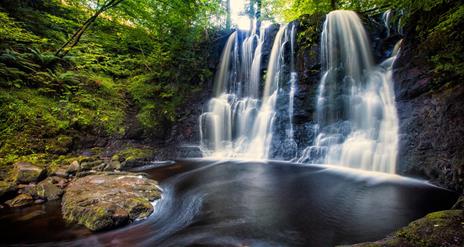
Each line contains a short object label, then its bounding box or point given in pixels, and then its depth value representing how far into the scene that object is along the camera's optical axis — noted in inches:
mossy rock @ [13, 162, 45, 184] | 206.2
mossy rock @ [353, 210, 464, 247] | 83.3
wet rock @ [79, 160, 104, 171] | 260.5
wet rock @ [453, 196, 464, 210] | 112.5
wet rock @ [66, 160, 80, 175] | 242.0
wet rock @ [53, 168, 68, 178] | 230.0
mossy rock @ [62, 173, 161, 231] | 143.9
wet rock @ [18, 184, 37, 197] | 196.1
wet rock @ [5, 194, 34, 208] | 182.7
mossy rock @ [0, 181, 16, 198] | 187.0
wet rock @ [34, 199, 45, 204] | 189.3
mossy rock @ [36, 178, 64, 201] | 196.1
